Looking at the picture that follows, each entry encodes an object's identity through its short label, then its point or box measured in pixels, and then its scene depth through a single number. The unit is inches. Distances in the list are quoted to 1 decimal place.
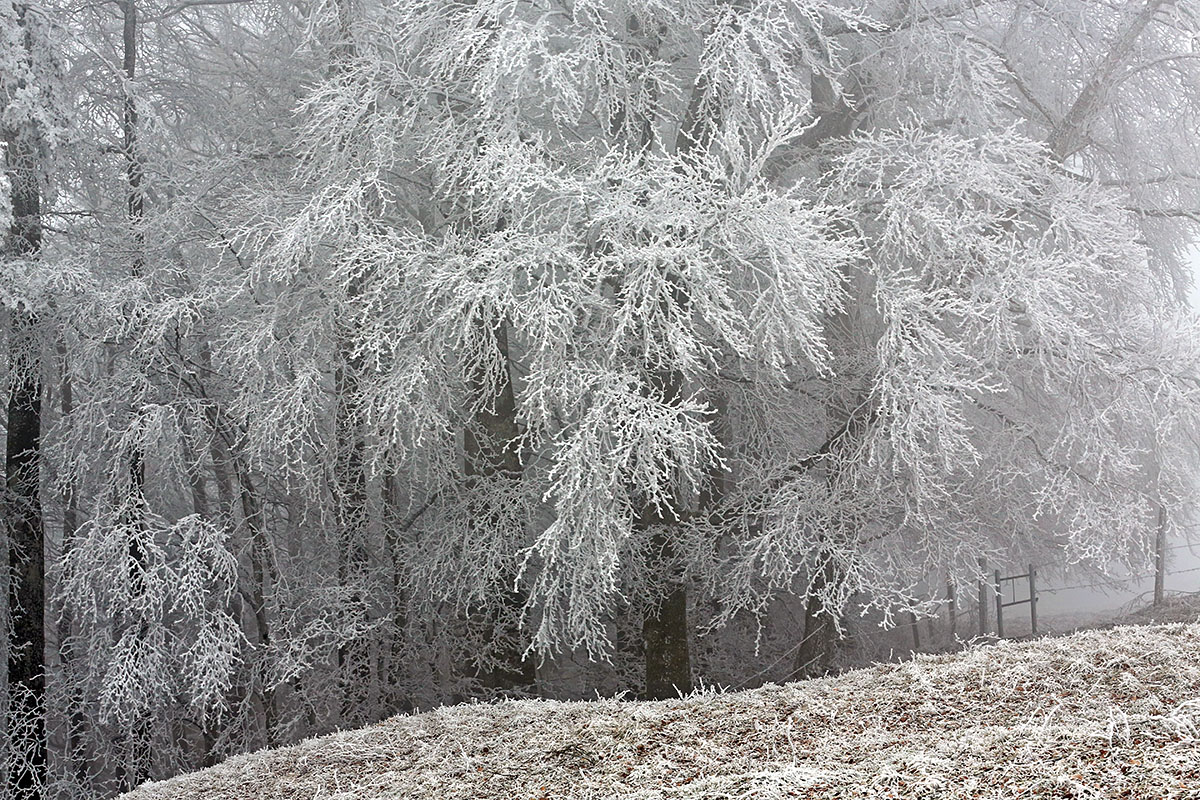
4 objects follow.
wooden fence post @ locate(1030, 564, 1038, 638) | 598.5
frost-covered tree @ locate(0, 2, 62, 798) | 361.1
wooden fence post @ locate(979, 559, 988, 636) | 658.8
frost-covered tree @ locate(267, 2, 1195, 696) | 290.2
